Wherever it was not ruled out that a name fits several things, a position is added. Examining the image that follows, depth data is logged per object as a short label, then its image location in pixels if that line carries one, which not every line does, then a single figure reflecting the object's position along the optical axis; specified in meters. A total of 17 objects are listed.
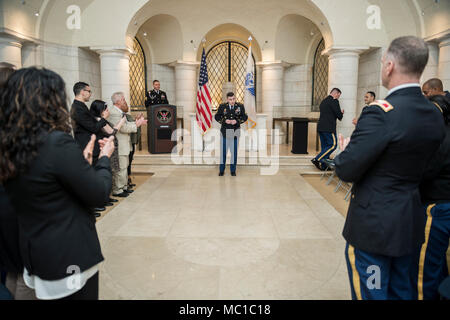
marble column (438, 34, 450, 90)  6.87
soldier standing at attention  6.36
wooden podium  7.98
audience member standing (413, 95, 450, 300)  1.97
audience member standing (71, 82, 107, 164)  3.94
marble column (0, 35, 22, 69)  6.50
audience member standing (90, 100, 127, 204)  4.27
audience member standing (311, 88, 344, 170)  6.68
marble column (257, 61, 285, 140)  10.50
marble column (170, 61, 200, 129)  10.41
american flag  8.03
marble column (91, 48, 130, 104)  7.99
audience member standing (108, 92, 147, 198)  4.82
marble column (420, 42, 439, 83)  7.42
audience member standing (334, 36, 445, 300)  1.45
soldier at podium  8.76
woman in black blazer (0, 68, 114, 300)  1.21
